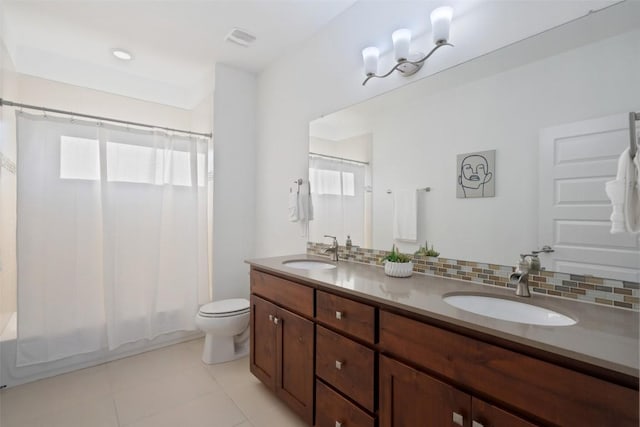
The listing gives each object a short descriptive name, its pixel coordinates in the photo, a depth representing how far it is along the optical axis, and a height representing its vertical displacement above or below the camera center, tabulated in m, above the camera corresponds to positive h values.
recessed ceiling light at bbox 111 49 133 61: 2.59 +1.42
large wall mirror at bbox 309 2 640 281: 1.05 +0.29
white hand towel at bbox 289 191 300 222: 2.41 +0.01
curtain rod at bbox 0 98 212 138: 1.97 +0.73
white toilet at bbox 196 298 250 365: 2.27 -0.95
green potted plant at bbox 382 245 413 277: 1.53 -0.30
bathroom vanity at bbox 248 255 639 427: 0.71 -0.48
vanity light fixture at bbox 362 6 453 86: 1.42 +0.88
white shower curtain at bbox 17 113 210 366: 2.08 -0.21
